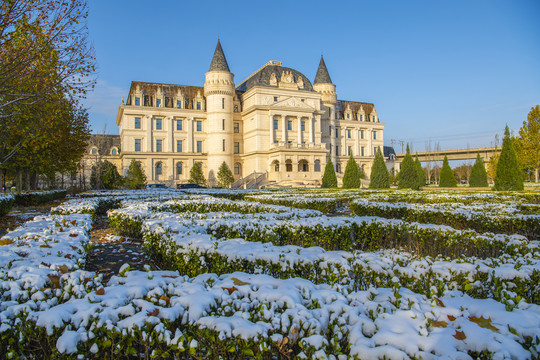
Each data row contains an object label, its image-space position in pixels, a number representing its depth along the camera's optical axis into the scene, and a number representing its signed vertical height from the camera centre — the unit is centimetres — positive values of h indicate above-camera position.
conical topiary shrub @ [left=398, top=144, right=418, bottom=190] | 3431 +3
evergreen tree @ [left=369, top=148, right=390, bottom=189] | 3603 +7
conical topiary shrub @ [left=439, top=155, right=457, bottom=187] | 3934 -30
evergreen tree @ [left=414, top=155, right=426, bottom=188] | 4175 +62
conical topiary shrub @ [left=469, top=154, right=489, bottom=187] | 3997 -35
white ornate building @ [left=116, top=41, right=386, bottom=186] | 5359 +859
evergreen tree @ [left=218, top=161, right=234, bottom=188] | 4975 +23
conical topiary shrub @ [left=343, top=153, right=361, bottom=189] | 3675 -9
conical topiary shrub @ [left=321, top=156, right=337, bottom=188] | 3931 -27
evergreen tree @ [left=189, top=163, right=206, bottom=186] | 4828 +44
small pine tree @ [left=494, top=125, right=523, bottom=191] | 2400 +18
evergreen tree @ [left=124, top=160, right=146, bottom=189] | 3988 +16
